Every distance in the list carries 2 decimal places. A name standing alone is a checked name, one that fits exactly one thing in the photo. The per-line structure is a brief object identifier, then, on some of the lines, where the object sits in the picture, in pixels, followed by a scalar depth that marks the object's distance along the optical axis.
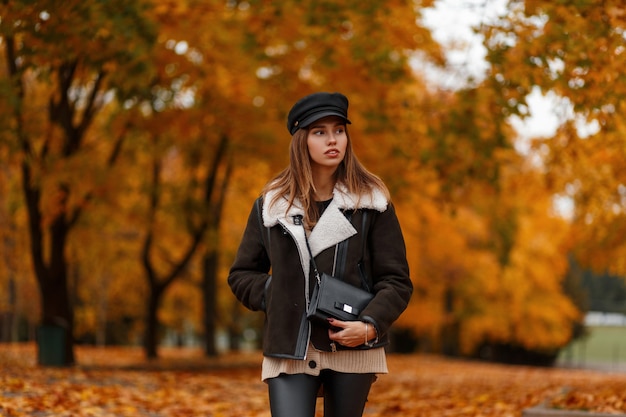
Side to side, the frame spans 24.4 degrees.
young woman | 5.27
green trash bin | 25.26
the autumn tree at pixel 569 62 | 14.10
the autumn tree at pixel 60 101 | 15.84
